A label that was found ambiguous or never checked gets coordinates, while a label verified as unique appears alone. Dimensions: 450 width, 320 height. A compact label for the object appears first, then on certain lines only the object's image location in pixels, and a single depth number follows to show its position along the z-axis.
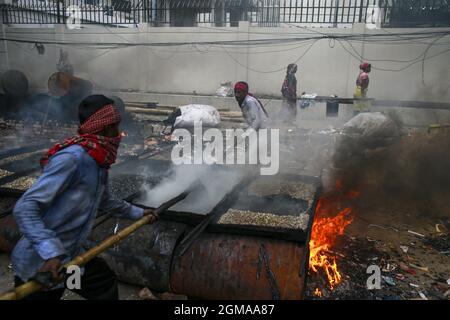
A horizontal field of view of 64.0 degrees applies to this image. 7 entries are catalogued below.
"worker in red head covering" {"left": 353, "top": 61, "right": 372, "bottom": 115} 11.19
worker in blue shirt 2.27
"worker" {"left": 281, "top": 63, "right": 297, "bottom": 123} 12.49
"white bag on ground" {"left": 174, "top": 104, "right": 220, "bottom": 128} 11.06
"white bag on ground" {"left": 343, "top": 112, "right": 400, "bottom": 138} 9.10
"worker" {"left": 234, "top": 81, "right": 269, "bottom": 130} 6.28
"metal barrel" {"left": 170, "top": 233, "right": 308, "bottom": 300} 3.51
